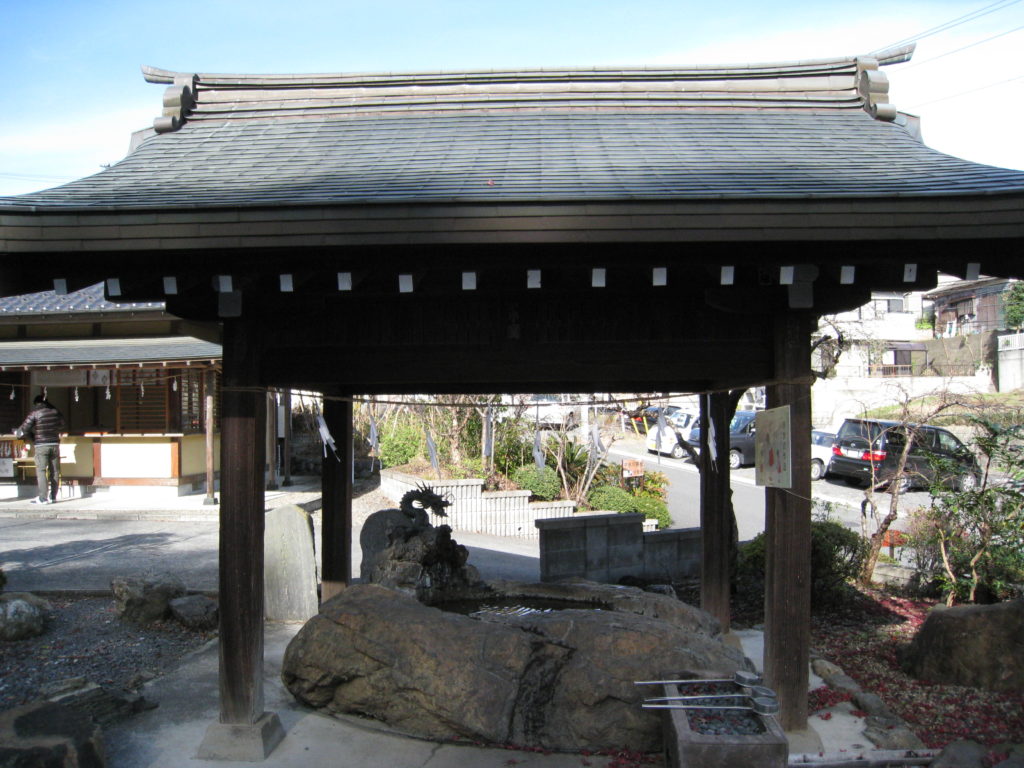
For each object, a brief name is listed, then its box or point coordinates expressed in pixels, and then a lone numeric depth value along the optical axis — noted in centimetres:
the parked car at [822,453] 2031
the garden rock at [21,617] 700
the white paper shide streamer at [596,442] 1212
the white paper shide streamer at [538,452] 1120
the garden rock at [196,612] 754
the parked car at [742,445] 2309
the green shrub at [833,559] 812
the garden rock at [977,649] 575
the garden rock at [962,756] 444
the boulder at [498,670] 466
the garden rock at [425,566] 668
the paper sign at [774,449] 437
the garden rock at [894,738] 485
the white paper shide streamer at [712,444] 693
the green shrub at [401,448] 1911
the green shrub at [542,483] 1509
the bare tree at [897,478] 831
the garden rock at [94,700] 483
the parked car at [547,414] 1594
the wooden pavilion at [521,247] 393
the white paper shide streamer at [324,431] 607
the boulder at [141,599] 765
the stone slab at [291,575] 777
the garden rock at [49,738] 375
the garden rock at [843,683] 573
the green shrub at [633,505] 1412
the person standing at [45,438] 1466
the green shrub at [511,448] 1678
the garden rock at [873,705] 528
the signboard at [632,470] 1596
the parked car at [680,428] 2548
